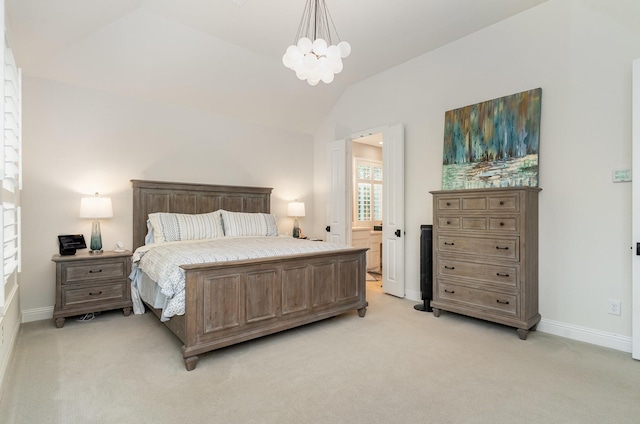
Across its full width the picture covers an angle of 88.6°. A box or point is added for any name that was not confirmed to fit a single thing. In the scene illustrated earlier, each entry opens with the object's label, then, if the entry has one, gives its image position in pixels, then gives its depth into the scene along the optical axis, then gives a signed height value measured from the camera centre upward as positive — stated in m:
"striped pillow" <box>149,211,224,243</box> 3.94 -0.20
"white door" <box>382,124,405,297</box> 4.56 -0.02
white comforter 2.59 -0.40
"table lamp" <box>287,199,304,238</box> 5.50 -0.01
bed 2.61 -0.77
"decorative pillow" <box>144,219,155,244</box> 4.09 -0.33
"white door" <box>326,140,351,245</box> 5.41 +0.35
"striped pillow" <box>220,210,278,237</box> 4.44 -0.19
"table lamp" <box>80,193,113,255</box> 3.63 -0.01
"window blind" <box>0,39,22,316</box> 1.95 +0.31
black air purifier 3.96 -0.71
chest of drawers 3.08 -0.46
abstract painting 3.32 +0.73
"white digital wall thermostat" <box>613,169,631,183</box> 2.79 +0.29
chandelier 2.57 +1.22
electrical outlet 2.86 -0.86
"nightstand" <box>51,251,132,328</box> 3.39 -0.79
